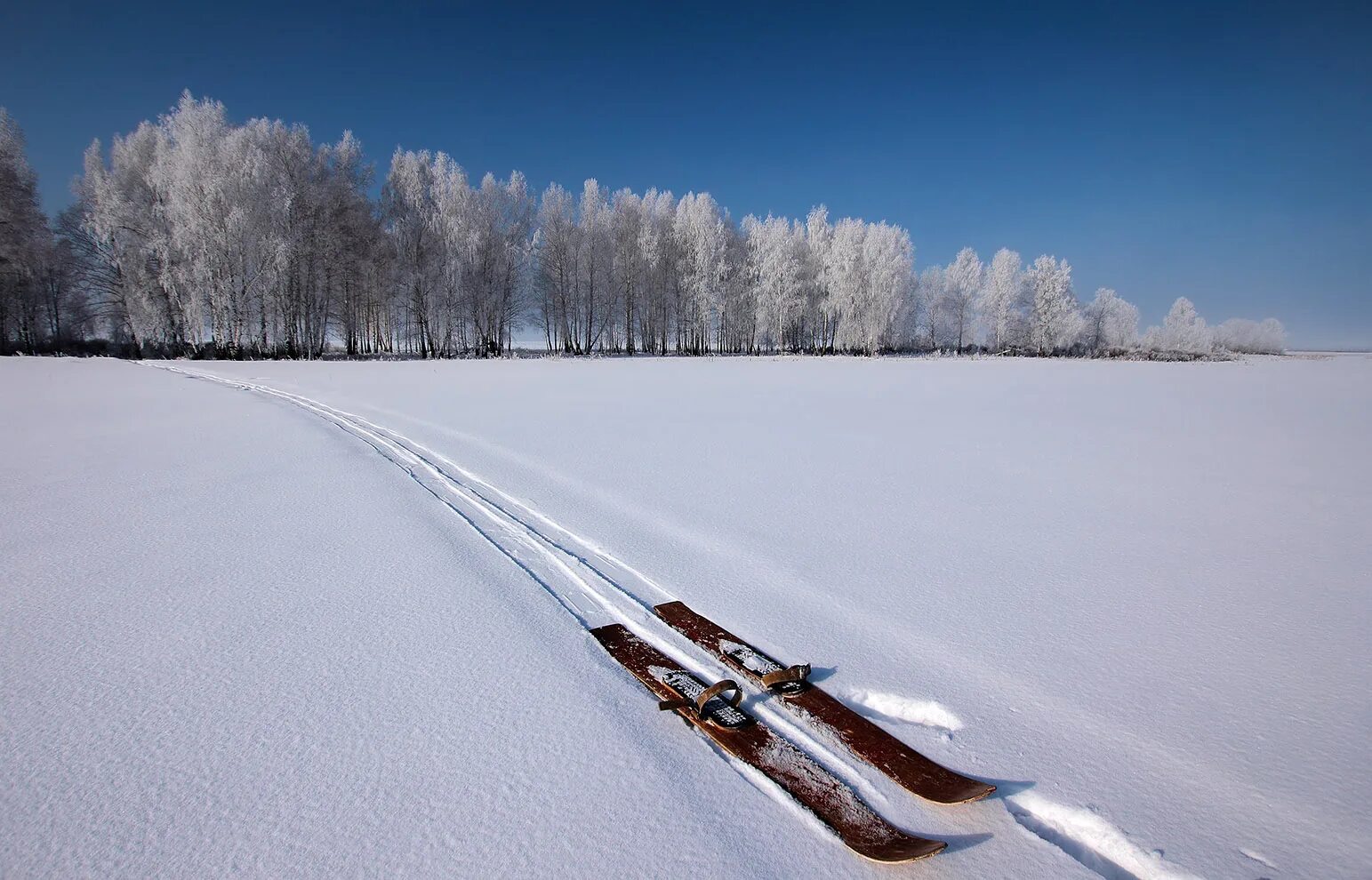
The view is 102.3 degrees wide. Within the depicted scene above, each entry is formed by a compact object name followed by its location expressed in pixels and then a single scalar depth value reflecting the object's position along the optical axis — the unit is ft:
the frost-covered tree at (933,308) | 146.00
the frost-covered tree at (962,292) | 139.03
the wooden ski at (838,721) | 5.04
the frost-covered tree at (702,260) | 121.19
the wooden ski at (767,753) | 4.44
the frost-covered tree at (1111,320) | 149.38
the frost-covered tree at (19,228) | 73.15
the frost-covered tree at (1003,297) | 133.59
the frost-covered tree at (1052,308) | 132.36
